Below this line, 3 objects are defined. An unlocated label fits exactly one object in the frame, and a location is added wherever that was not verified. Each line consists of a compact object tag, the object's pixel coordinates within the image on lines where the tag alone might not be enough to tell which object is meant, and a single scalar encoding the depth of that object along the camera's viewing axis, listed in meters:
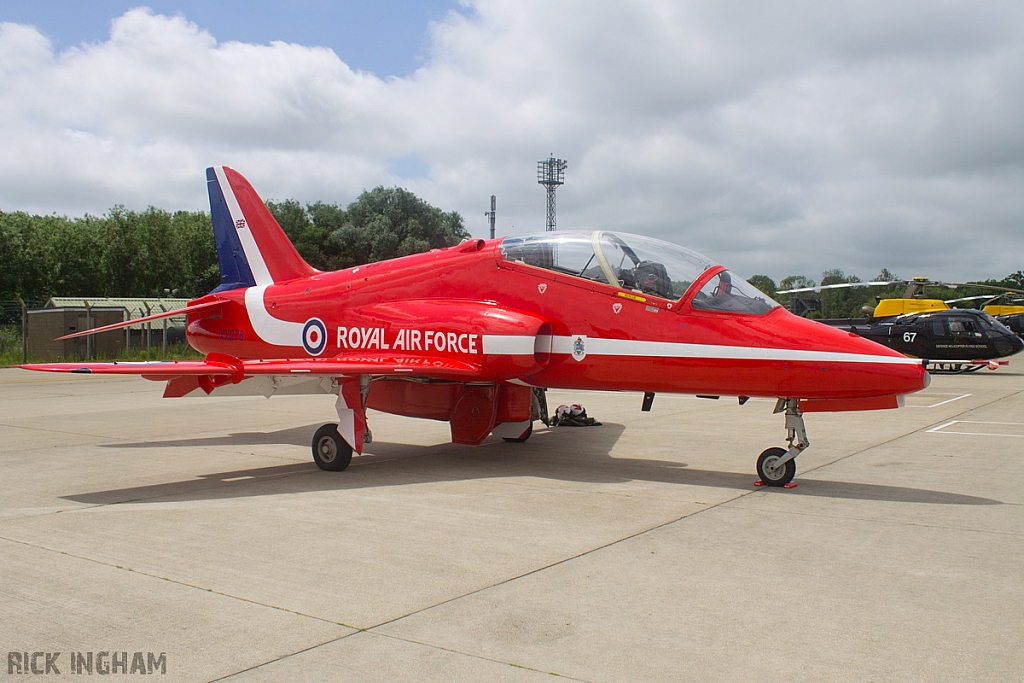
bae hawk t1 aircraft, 7.33
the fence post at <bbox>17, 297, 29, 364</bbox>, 27.59
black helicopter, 25.11
